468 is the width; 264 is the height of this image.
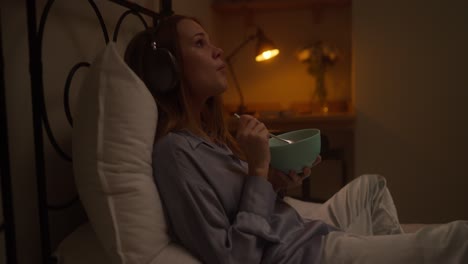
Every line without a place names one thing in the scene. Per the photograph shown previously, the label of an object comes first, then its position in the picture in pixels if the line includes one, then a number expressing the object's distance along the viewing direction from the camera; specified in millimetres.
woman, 694
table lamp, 1966
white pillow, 656
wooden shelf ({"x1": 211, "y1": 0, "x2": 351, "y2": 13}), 2180
